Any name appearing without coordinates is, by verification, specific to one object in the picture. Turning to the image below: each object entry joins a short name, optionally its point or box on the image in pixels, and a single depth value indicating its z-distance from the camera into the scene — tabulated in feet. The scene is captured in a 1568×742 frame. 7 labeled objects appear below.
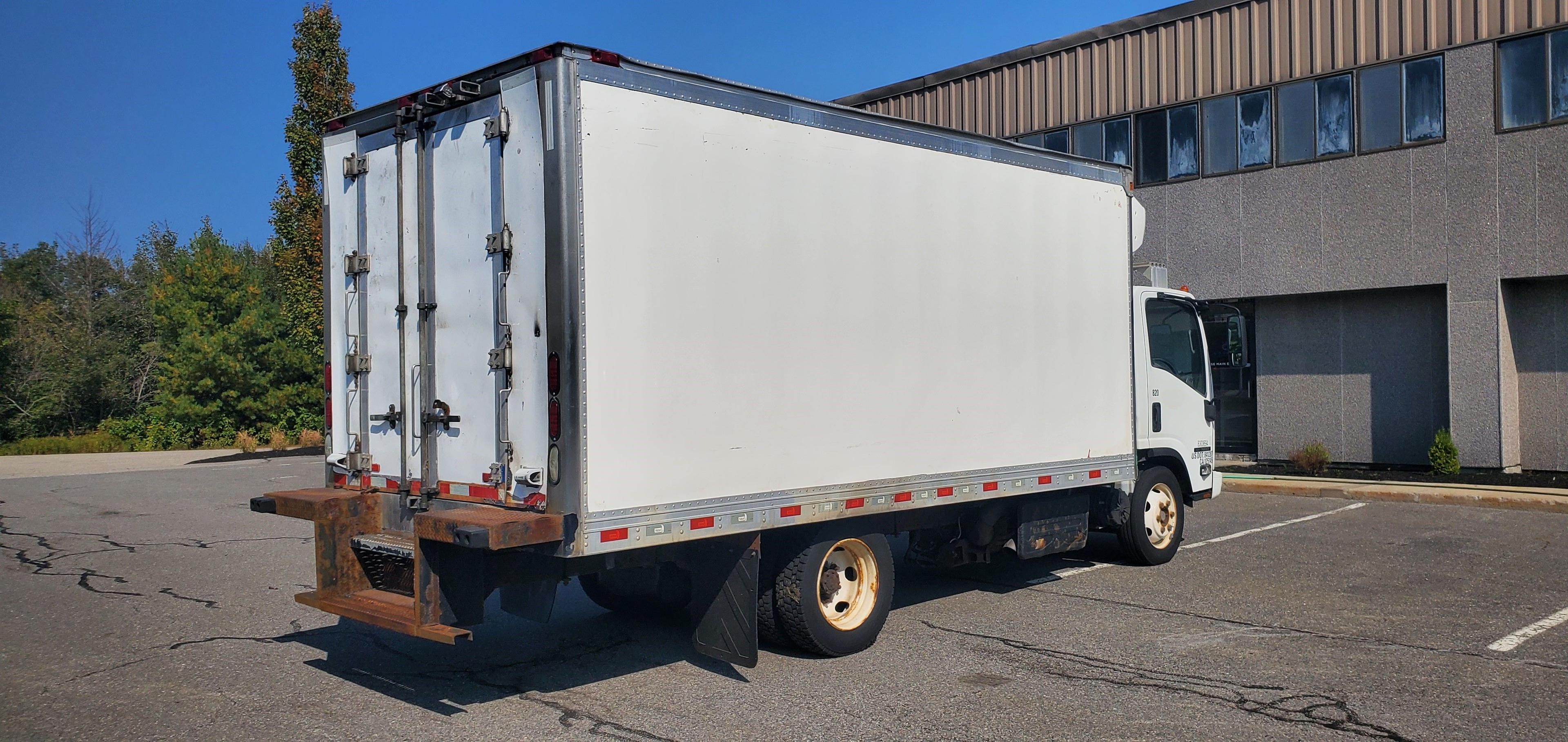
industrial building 50.37
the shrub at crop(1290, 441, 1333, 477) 56.75
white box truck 17.95
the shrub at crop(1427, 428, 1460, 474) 51.31
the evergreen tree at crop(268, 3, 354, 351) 78.43
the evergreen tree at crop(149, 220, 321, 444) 102.89
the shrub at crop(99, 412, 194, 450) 106.83
